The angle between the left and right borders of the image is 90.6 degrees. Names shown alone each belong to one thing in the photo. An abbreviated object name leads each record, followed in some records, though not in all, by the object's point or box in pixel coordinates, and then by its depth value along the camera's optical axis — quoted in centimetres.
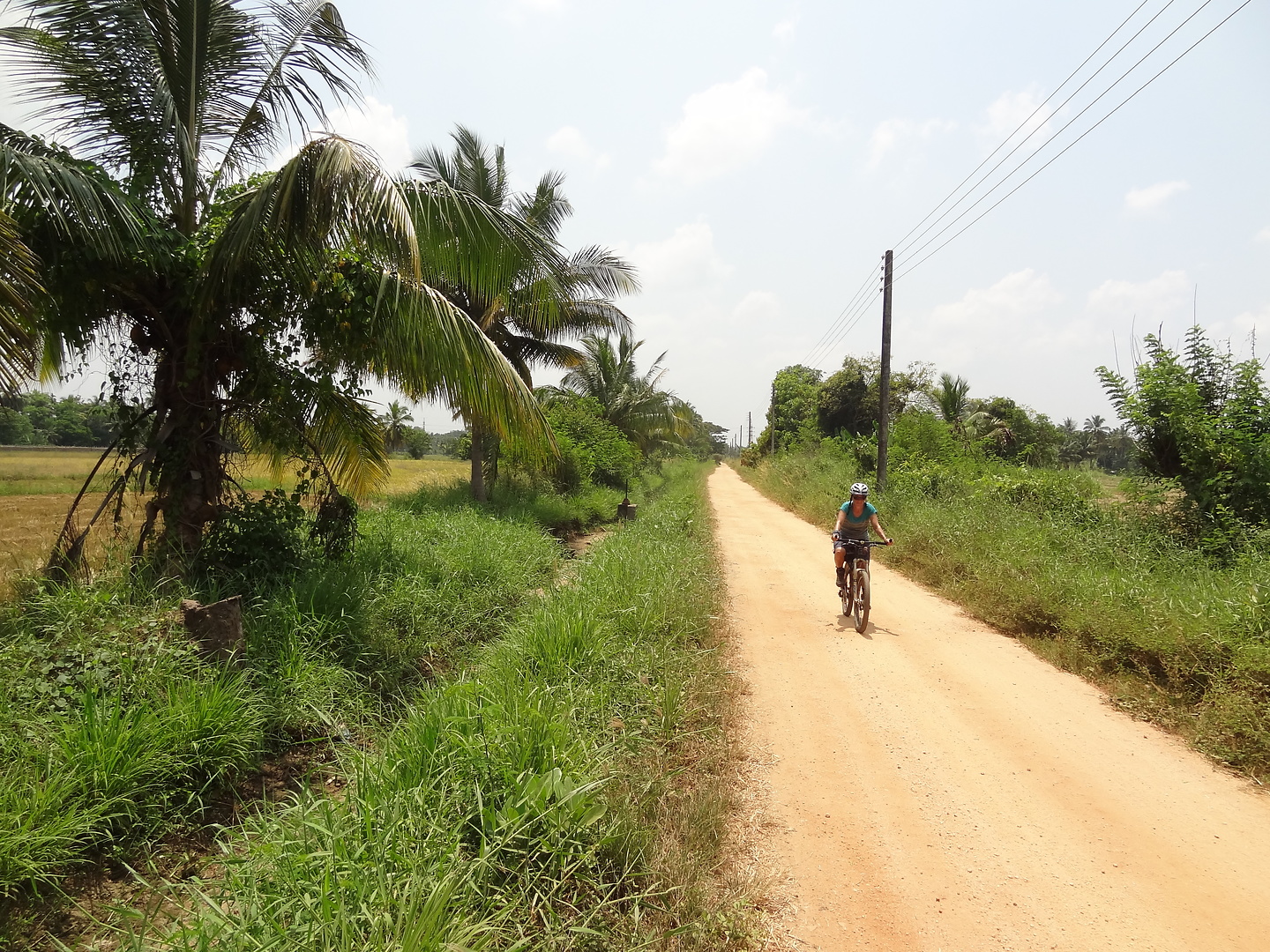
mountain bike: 610
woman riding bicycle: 628
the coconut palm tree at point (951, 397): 2267
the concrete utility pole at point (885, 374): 1312
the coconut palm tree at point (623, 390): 1980
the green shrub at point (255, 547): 531
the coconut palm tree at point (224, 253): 458
